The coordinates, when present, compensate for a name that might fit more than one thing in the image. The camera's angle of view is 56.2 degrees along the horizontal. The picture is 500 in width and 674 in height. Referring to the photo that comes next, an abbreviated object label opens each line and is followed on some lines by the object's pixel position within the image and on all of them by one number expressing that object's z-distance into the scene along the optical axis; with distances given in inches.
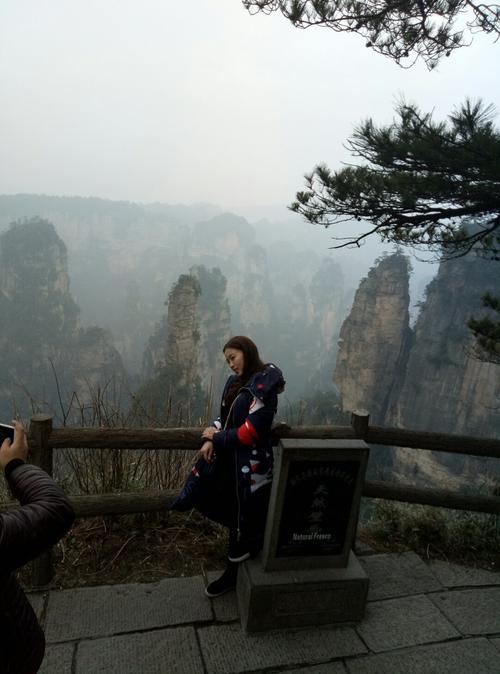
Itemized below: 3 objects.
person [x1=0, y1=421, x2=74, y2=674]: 42.1
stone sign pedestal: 84.4
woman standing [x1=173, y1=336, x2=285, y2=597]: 84.4
